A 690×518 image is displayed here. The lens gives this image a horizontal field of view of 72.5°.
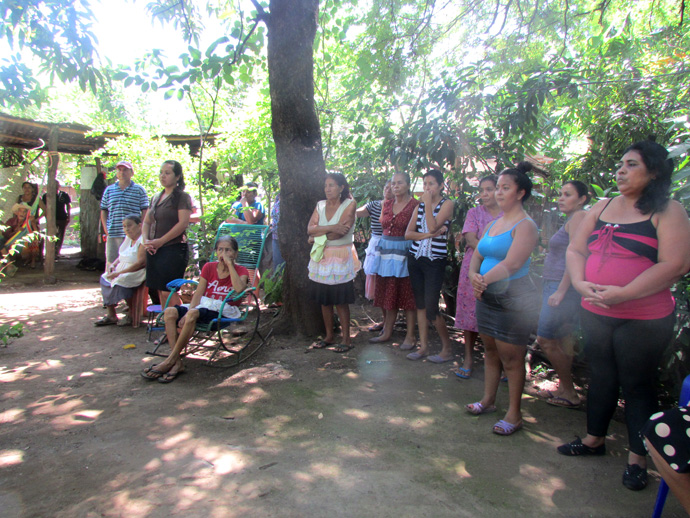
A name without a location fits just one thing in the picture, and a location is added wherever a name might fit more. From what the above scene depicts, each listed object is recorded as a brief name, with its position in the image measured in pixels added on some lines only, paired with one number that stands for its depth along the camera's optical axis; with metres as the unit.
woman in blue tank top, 2.97
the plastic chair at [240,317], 4.28
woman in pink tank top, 2.38
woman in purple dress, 4.03
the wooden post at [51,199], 9.02
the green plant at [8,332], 4.75
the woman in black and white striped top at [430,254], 4.40
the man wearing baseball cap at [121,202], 5.83
